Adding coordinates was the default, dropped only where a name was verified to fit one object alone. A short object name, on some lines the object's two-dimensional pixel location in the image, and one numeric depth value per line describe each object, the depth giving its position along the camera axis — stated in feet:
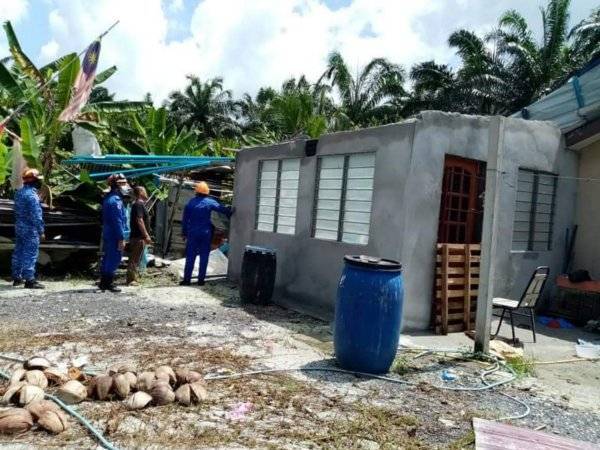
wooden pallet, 25.68
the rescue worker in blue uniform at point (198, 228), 35.29
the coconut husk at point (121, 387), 14.26
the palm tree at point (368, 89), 103.96
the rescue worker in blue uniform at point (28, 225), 30.68
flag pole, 34.42
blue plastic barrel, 18.11
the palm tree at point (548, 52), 89.15
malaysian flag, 35.53
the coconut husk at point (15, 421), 11.88
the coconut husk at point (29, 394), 13.10
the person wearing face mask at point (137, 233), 33.91
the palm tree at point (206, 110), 139.33
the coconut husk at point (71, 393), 13.83
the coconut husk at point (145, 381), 14.43
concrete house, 25.07
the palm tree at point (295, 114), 77.05
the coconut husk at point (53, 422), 12.13
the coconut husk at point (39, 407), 12.44
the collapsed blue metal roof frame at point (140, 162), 40.70
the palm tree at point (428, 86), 96.84
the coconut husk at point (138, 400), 13.71
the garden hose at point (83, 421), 11.67
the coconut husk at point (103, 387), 14.20
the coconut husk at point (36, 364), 15.20
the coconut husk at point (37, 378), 14.43
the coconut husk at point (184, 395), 14.17
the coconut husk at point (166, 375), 14.87
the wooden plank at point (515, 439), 13.11
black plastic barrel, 30.30
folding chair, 23.75
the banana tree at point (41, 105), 38.42
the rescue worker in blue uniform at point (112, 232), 31.24
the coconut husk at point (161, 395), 14.11
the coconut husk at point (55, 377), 14.88
